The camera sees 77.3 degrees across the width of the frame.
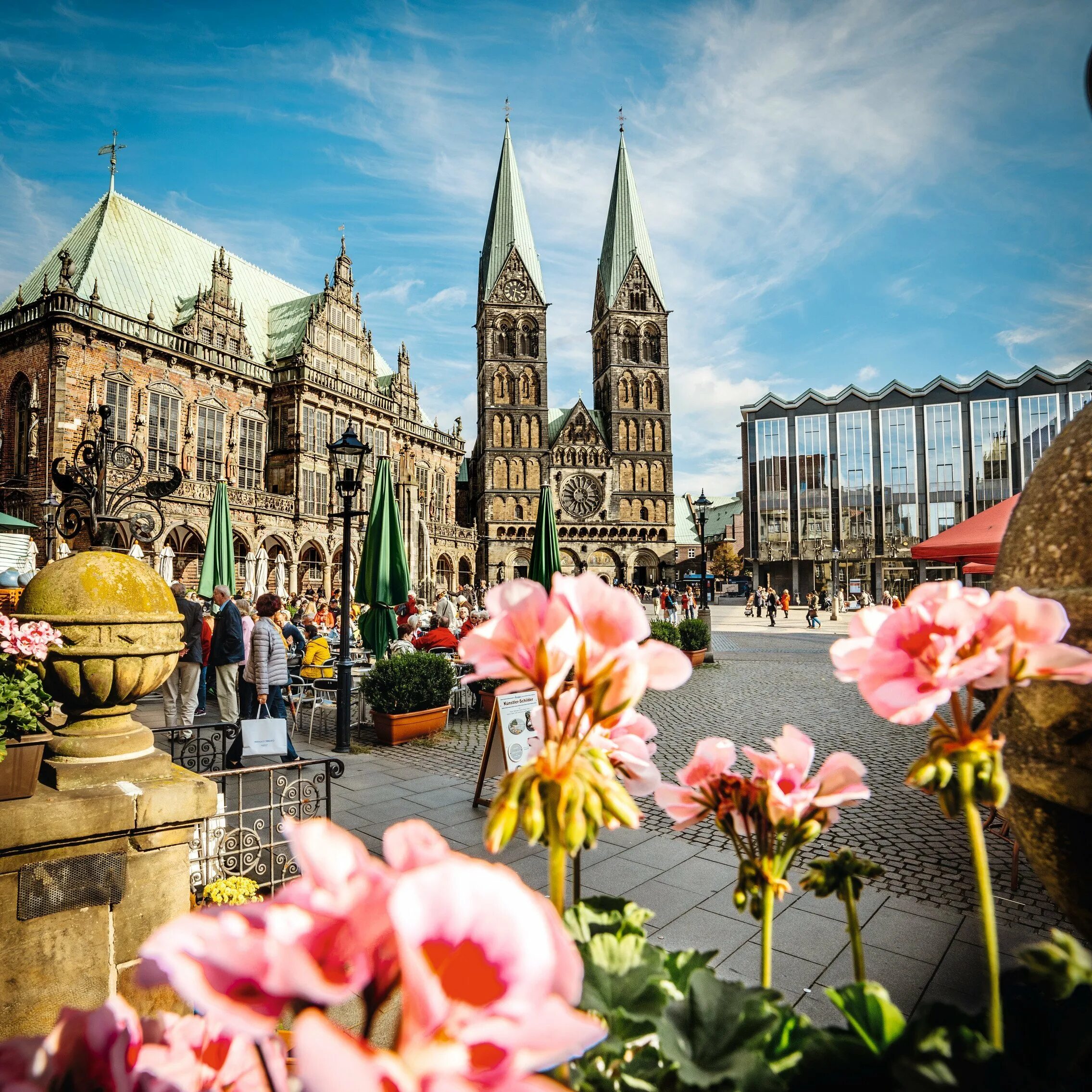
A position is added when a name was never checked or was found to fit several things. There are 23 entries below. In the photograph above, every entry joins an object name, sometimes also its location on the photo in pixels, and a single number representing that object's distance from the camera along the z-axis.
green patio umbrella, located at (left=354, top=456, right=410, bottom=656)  9.61
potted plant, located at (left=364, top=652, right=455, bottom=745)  8.48
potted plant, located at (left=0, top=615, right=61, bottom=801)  2.59
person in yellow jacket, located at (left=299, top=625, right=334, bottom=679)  10.58
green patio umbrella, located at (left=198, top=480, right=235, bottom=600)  14.53
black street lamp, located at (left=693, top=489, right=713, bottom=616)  20.08
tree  77.00
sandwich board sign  5.96
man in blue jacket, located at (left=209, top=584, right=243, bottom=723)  8.06
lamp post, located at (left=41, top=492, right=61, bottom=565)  18.27
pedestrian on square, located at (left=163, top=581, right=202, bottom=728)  8.46
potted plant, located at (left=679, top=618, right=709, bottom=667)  16.06
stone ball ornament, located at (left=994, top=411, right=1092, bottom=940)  1.30
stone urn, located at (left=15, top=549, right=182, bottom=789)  2.93
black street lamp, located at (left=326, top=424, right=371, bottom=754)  8.15
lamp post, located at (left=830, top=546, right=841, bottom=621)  36.25
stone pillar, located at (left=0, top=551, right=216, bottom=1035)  2.52
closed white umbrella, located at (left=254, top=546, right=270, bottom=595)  25.34
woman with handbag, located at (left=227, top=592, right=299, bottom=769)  7.90
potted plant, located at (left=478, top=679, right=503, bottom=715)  9.43
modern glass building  48.84
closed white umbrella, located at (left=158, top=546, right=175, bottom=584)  23.20
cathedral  55.94
